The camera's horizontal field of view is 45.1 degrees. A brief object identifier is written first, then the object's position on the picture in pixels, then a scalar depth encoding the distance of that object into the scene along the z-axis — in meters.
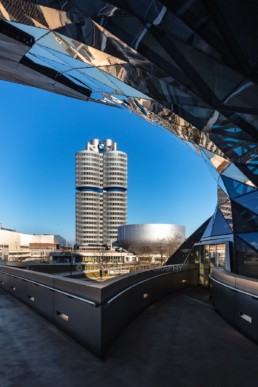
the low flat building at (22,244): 110.06
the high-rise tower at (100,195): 161.12
